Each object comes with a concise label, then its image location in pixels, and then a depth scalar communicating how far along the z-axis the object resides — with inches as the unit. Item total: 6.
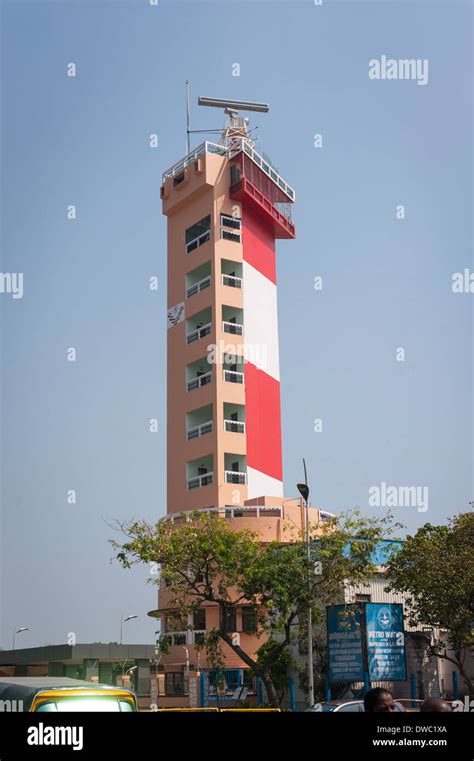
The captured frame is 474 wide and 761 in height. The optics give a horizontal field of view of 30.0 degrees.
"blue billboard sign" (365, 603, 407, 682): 1176.2
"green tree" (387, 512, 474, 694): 1262.3
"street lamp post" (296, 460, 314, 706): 1139.3
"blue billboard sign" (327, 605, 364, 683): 1175.6
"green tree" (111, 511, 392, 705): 1243.2
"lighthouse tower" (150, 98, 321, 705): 1809.8
